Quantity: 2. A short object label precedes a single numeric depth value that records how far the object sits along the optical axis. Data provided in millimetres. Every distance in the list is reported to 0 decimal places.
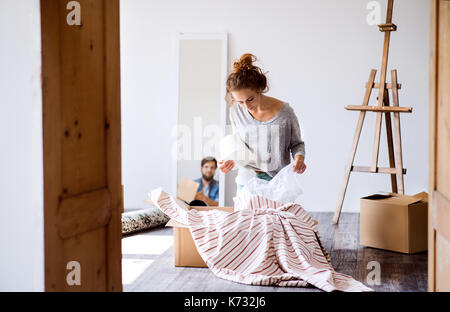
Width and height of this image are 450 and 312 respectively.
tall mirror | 5676
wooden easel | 4609
